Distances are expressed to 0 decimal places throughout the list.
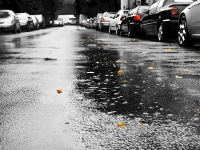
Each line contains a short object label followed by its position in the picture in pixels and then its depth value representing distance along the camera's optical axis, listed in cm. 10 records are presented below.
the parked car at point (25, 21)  3703
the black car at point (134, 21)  1923
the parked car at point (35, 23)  4436
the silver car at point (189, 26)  1123
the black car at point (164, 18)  1391
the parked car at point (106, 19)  3262
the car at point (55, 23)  8566
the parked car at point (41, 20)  5304
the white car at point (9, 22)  2883
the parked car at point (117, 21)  2422
